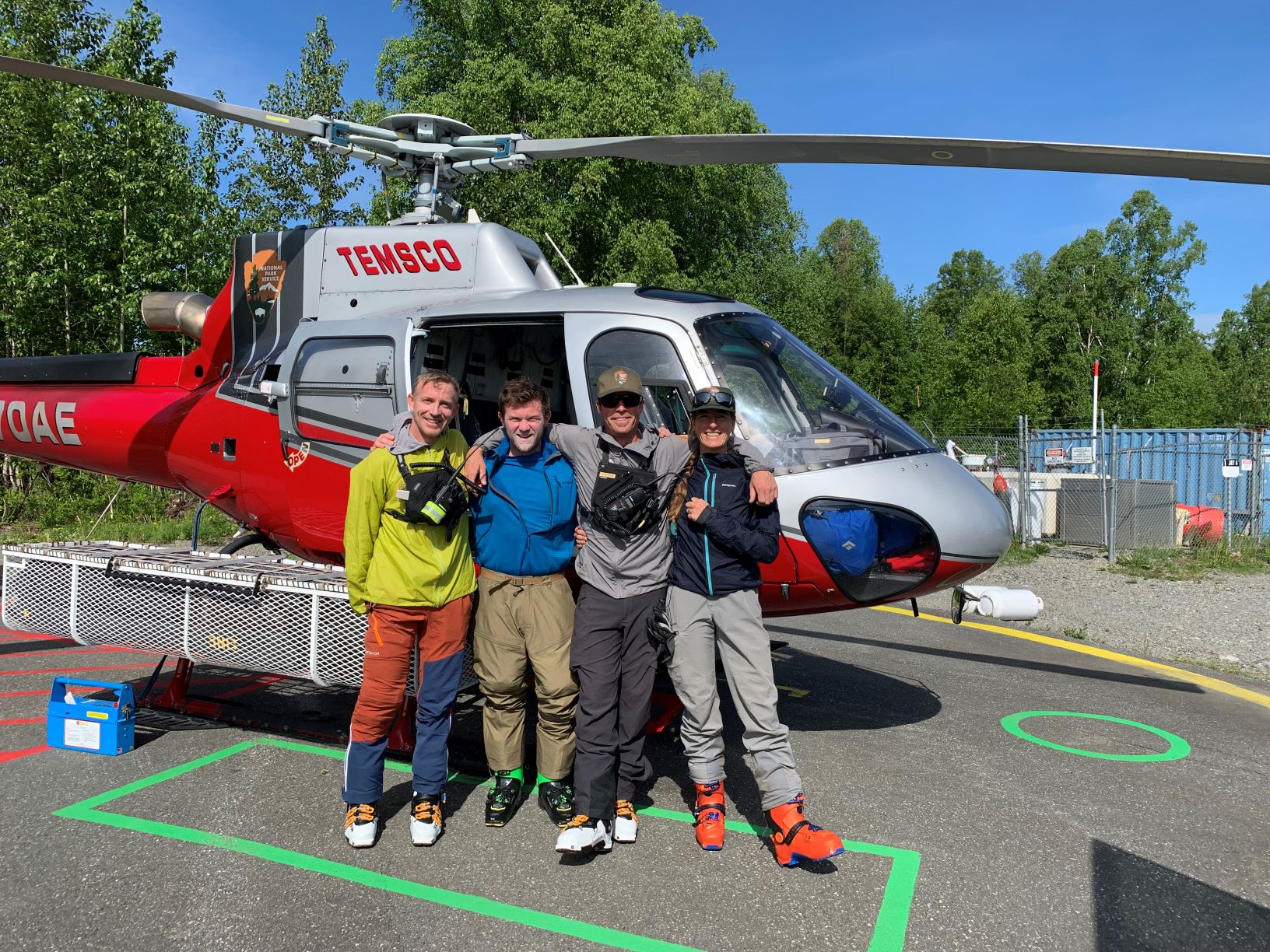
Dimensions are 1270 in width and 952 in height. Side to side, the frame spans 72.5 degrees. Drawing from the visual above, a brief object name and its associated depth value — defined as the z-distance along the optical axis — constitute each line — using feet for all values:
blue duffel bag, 13.10
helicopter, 13.25
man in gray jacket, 11.79
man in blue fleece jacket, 12.25
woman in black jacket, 11.65
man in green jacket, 12.01
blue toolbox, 15.47
